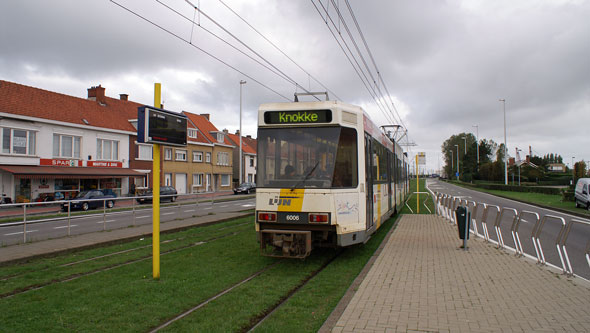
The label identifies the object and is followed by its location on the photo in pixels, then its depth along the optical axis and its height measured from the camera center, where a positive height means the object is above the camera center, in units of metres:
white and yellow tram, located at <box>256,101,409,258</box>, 7.56 +0.01
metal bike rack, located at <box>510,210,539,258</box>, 8.57 -1.40
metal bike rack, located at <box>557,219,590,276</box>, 6.88 -1.06
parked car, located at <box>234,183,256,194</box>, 46.28 -1.21
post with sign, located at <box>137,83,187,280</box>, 6.31 +0.78
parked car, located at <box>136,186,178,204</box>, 31.40 -1.21
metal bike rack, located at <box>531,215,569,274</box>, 7.72 -1.15
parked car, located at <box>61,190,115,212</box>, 25.02 -1.52
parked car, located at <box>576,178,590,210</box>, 21.60 -0.89
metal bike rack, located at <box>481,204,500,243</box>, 10.46 -1.21
